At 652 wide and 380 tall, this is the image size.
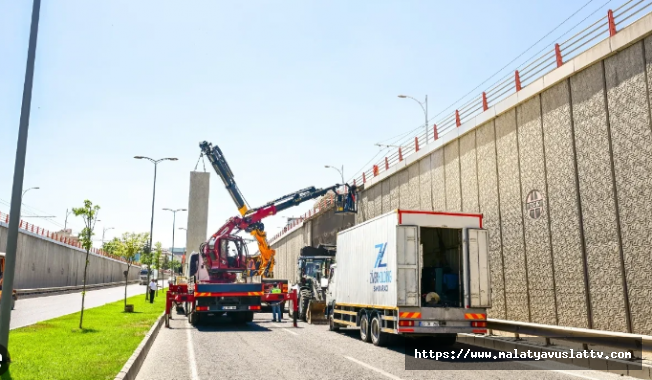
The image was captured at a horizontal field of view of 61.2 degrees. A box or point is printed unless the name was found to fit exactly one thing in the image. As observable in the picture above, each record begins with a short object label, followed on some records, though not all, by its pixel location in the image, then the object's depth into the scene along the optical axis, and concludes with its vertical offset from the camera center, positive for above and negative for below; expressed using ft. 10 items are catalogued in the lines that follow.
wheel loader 76.84 -0.25
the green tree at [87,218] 64.08 +6.72
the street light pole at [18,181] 28.43 +5.12
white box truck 44.80 +0.00
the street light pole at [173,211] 219.20 +26.36
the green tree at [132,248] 173.78 +9.09
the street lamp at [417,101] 99.80 +32.69
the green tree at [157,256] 223.92 +9.17
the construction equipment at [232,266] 66.13 +1.73
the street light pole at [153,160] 136.87 +28.99
